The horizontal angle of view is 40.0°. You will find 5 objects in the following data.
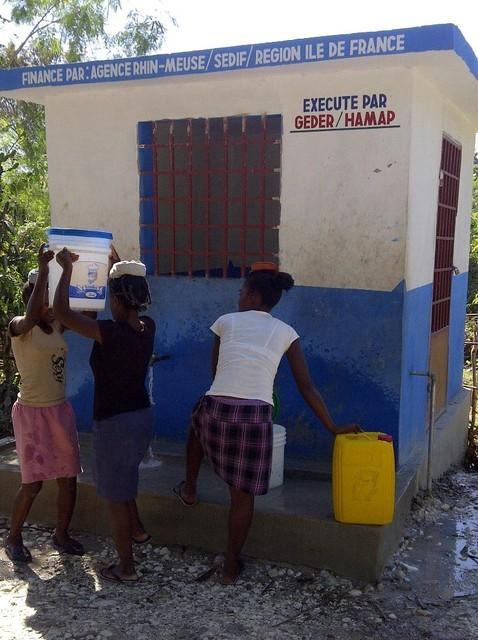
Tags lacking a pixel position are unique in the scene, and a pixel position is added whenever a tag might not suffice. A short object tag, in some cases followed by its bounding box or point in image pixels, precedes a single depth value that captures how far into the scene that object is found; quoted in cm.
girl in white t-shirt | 316
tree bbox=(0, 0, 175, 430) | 774
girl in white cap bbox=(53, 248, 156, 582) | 307
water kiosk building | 402
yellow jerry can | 333
